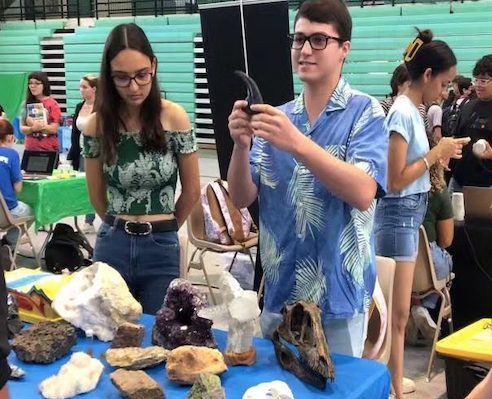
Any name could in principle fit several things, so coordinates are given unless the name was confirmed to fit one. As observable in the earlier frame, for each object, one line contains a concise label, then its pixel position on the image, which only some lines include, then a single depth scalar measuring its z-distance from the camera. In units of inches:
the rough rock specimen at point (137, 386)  56.4
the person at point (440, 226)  125.7
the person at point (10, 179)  183.9
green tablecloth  196.5
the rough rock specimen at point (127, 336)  66.9
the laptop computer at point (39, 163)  208.8
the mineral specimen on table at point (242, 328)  62.9
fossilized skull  58.4
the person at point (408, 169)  102.2
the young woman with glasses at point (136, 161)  82.6
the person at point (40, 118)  246.4
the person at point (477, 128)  163.0
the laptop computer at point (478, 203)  131.3
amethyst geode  66.6
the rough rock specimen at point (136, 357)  62.4
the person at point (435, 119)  231.8
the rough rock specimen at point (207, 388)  55.1
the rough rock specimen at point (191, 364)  59.7
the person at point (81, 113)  238.1
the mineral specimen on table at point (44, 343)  64.3
